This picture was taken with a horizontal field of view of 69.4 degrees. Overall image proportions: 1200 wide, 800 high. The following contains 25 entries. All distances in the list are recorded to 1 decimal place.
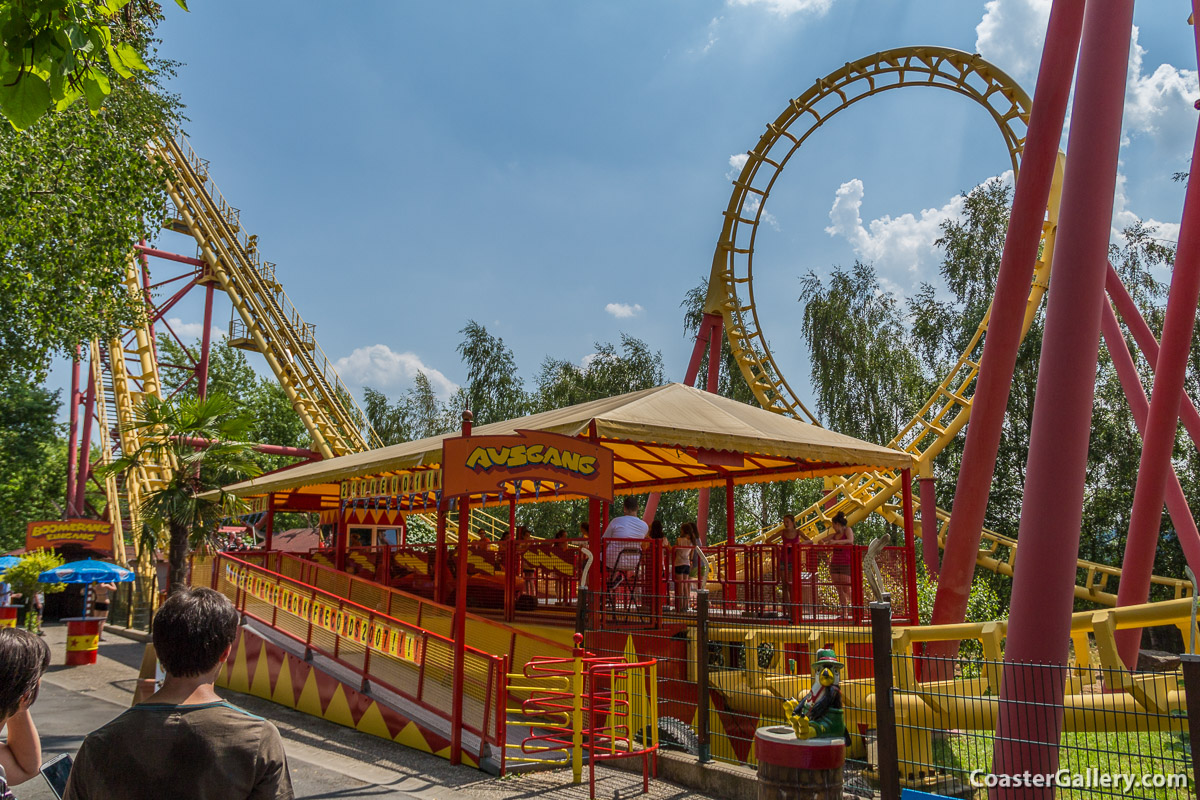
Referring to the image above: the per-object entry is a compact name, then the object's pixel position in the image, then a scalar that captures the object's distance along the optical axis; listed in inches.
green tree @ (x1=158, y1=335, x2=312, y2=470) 1804.9
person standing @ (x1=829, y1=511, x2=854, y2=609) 431.9
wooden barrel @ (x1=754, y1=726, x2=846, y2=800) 214.2
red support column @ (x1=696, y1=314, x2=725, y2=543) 790.5
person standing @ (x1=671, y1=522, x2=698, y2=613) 445.4
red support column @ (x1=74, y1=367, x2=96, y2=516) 1157.7
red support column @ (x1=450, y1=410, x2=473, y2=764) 329.7
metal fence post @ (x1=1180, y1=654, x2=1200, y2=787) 169.2
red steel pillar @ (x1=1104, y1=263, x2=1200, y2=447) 511.2
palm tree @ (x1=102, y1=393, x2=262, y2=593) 525.3
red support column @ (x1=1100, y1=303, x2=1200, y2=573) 480.8
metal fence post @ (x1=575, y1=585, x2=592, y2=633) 364.8
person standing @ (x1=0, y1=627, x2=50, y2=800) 105.3
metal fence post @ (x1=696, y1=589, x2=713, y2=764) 293.0
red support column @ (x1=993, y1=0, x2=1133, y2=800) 230.1
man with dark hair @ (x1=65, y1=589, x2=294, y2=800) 95.6
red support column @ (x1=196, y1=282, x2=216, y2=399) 1146.7
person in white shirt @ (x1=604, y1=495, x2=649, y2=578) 422.0
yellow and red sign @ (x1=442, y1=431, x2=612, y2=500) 327.9
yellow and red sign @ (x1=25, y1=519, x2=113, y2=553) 972.6
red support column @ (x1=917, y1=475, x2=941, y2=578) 705.6
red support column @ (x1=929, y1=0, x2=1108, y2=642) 340.8
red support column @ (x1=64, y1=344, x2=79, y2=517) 1143.6
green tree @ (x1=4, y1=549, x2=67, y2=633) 765.3
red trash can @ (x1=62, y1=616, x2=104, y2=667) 639.8
